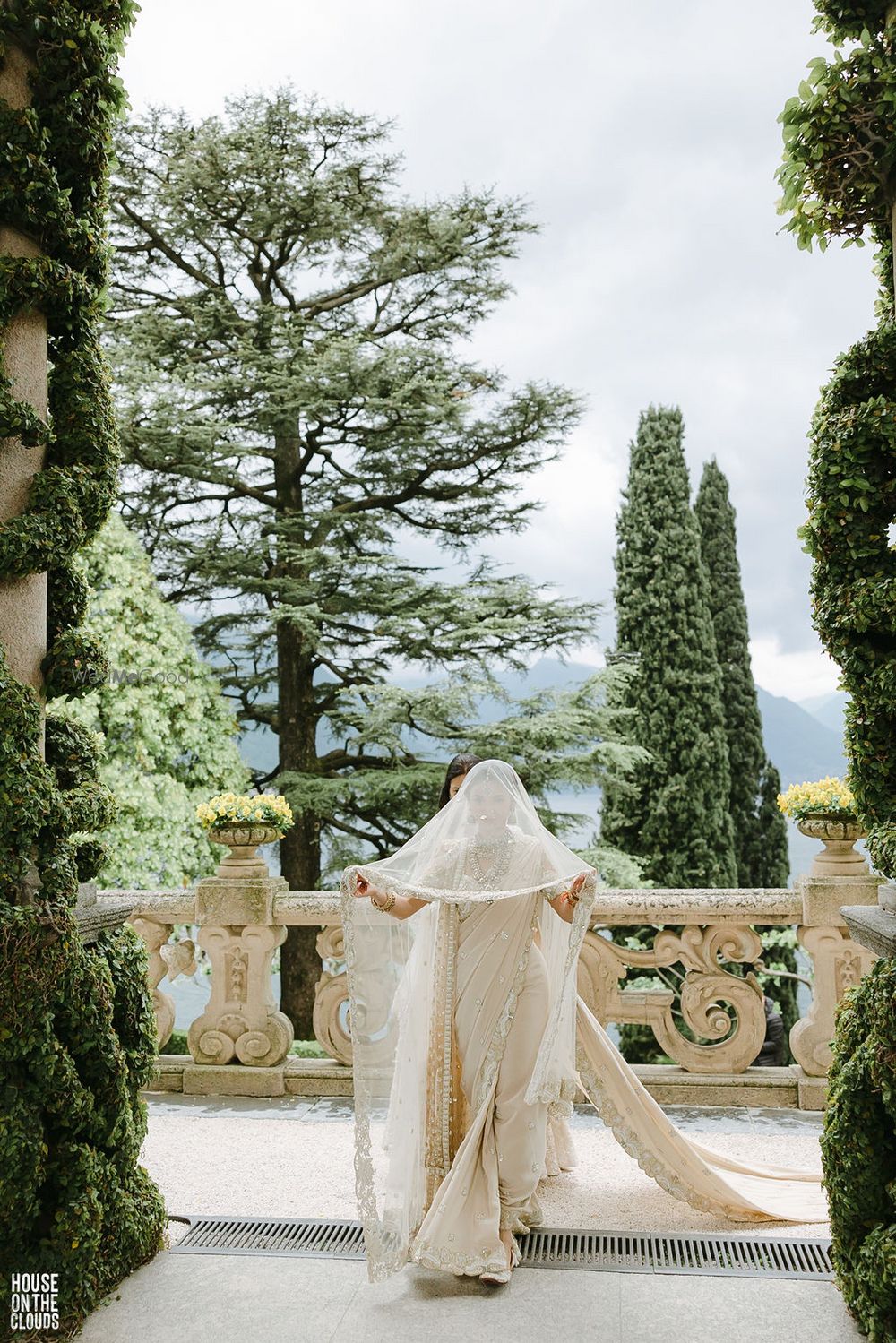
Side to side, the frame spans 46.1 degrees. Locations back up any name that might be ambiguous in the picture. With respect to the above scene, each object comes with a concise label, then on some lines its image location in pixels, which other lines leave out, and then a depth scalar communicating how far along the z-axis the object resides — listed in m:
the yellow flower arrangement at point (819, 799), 5.44
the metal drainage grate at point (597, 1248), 3.51
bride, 3.66
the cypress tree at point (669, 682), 13.70
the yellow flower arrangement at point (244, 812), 5.98
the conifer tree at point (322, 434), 12.64
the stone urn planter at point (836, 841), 5.52
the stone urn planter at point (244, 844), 6.03
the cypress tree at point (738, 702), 15.12
